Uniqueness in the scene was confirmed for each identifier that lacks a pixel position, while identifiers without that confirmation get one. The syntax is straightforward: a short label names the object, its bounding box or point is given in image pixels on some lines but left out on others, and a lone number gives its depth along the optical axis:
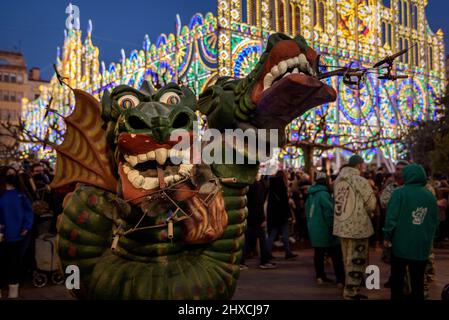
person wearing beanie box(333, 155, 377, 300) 4.87
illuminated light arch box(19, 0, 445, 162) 16.41
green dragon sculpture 2.38
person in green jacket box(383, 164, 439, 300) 4.22
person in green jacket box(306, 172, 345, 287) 5.68
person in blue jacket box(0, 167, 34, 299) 5.18
